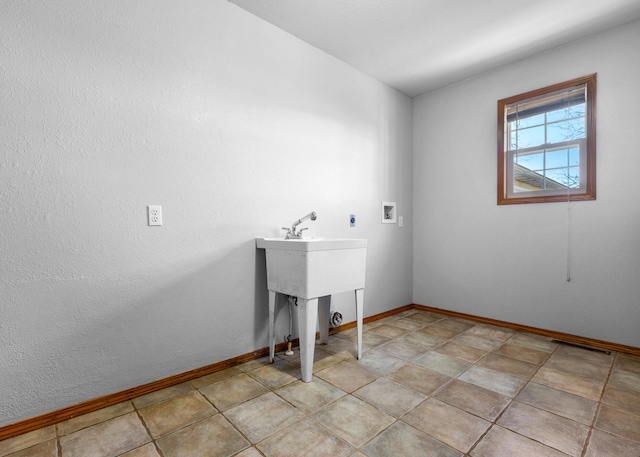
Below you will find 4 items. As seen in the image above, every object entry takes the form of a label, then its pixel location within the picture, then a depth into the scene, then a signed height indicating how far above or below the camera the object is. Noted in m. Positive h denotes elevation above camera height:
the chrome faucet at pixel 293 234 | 2.21 -0.09
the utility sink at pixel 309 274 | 1.84 -0.33
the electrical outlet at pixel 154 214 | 1.75 +0.05
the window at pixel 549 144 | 2.48 +0.63
